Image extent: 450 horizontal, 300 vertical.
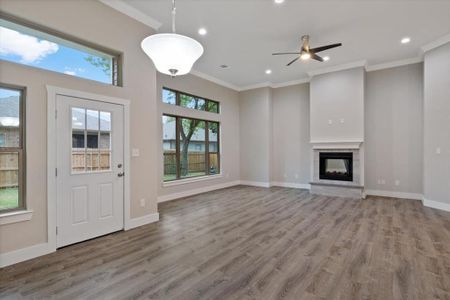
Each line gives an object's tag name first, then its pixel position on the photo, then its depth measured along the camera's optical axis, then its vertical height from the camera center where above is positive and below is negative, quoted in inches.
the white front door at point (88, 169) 121.0 -10.9
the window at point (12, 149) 104.7 +0.5
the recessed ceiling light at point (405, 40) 186.9 +91.5
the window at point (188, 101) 237.6 +56.6
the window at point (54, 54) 107.9 +52.9
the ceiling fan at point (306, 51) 175.2 +75.9
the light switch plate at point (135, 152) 152.1 -1.5
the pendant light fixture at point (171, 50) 83.4 +37.5
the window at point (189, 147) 241.3 +3.1
